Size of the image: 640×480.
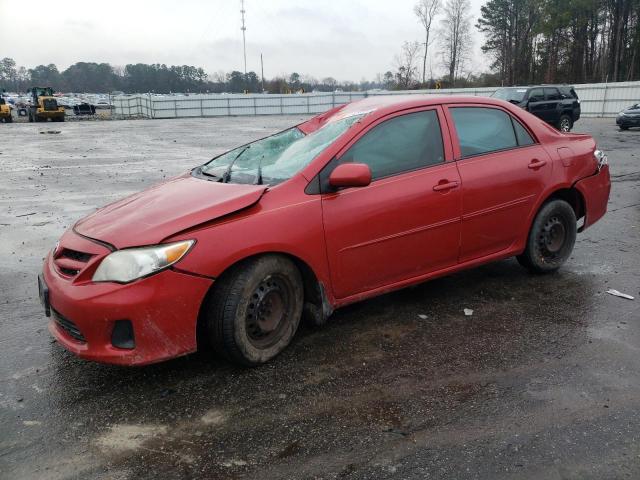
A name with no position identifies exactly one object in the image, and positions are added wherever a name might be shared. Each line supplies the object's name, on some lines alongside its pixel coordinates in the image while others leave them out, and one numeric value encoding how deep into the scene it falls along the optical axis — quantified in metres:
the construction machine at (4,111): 38.09
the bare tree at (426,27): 76.94
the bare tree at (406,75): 75.36
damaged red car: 3.00
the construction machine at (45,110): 39.47
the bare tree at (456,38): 76.00
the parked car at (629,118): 23.13
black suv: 19.91
